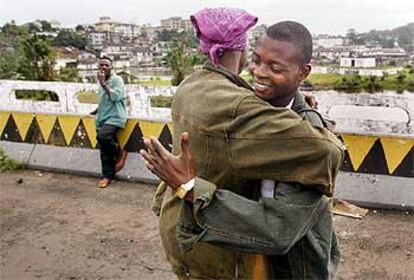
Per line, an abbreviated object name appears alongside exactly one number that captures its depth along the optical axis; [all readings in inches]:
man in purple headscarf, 49.3
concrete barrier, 195.0
